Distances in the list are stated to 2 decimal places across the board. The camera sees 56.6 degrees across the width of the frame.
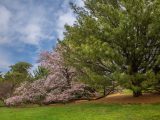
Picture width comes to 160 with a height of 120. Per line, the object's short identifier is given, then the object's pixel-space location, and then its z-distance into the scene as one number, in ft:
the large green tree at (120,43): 30.11
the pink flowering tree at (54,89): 39.53
